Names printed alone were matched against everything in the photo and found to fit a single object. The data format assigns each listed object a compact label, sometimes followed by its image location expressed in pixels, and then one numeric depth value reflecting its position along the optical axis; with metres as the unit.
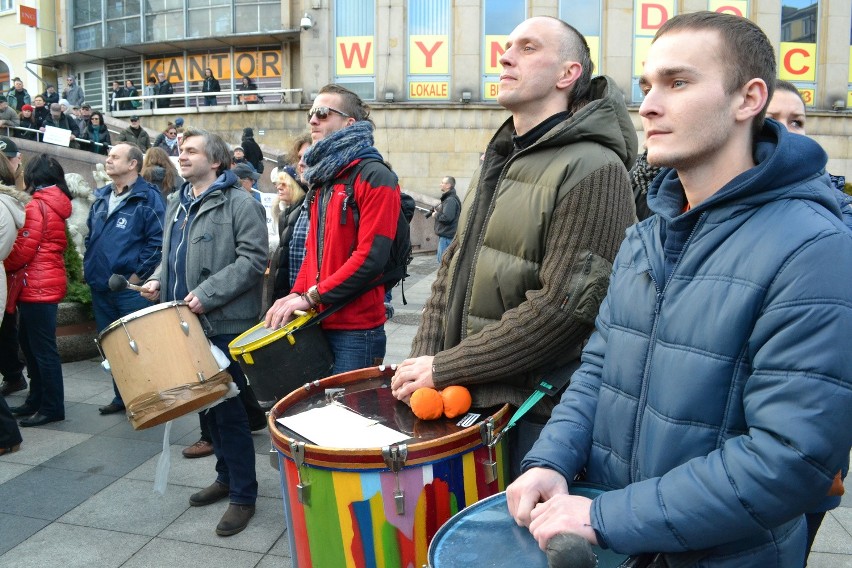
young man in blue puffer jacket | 1.35
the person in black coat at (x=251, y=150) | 16.89
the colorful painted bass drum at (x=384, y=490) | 2.11
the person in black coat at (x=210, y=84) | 25.61
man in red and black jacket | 3.71
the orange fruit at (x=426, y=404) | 2.33
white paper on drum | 2.18
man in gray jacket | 4.14
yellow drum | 3.29
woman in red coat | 5.78
